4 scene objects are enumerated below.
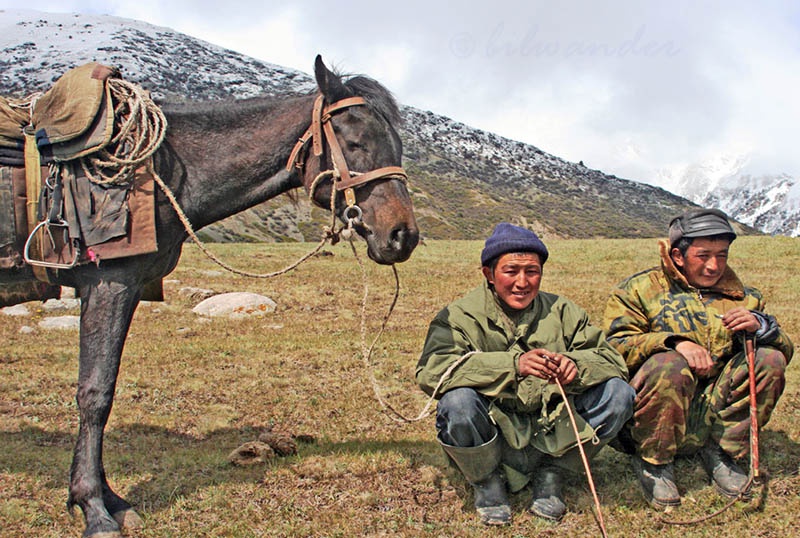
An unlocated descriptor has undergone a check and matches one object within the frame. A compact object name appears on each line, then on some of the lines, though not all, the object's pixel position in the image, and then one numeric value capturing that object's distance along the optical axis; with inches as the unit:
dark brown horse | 134.0
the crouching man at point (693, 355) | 144.1
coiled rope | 134.4
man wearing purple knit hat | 133.3
